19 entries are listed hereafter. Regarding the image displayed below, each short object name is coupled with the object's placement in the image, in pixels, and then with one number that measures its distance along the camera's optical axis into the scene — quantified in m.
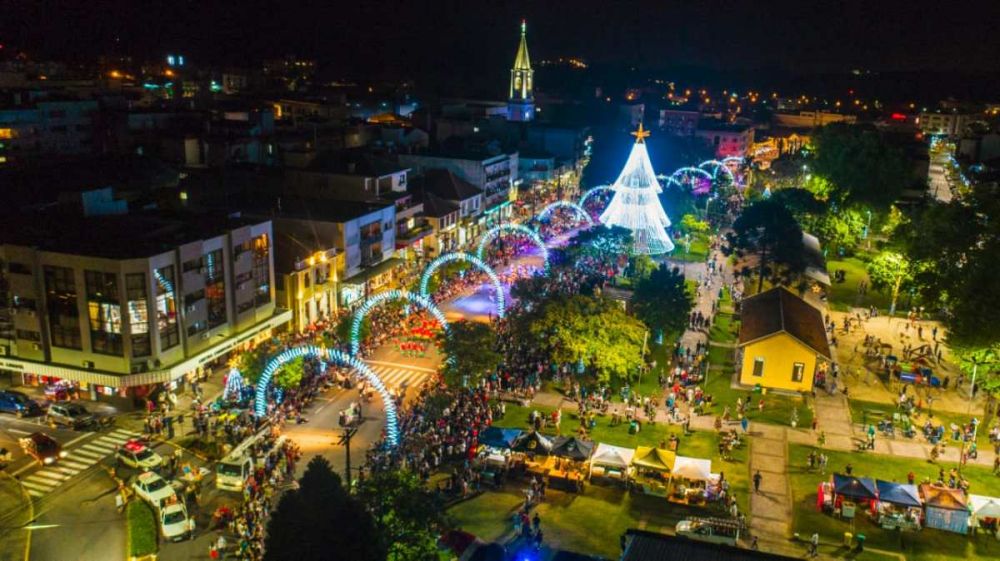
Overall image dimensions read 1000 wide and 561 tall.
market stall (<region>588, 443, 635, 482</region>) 31.12
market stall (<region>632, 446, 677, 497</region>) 30.55
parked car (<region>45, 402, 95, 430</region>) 35.58
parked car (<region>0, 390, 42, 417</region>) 36.06
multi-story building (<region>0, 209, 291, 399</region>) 36.22
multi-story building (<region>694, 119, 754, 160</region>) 139.75
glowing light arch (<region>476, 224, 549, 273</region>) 62.12
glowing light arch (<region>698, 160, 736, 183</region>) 102.50
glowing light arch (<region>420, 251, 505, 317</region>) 51.38
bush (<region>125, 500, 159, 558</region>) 26.20
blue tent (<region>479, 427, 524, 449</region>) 32.09
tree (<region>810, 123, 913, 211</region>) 79.25
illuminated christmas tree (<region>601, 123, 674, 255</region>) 66.94
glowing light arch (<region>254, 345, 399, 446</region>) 32.81
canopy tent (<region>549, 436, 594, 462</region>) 31.28
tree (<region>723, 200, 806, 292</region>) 56.41
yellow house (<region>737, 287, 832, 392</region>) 40.81
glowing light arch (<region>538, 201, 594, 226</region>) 75.31
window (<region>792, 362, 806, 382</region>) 41.00
